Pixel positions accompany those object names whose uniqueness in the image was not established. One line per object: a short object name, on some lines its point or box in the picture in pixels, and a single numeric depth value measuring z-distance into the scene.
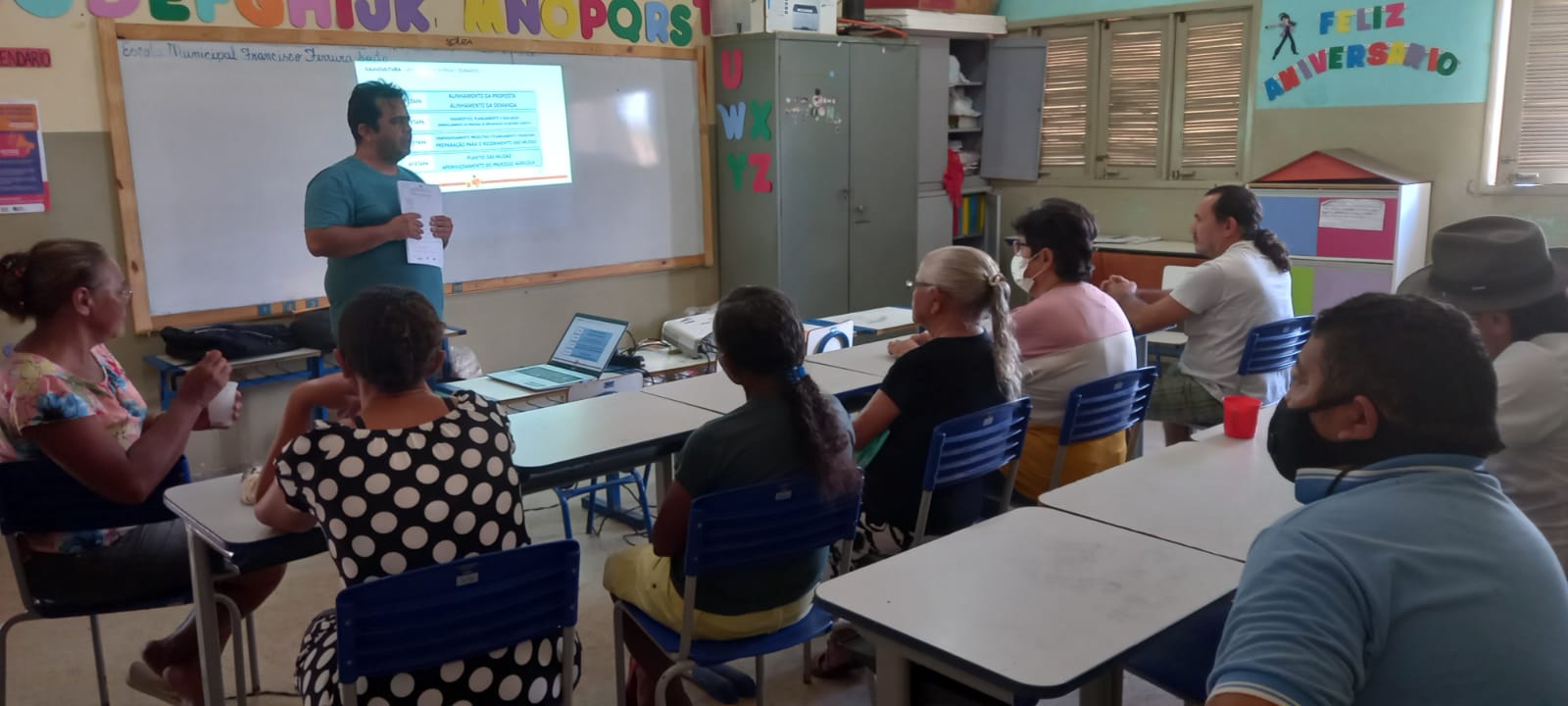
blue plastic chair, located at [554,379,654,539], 3.72
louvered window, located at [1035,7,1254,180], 6.21
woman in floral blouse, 2.19
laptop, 3.78
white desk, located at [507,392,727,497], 2.46
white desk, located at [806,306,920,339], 4.51
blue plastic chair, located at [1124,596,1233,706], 1.85
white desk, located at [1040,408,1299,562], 1.91
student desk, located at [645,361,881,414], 2.96
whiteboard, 4.24
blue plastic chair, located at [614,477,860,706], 1.99
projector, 4.57
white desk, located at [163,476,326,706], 1.98
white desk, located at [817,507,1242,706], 1.44
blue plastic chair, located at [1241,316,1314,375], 3.51
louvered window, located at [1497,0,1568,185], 5.04
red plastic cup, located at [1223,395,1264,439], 2.49
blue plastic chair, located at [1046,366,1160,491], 2.79
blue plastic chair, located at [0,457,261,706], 2.21
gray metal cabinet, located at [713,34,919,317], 5.84
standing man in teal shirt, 3.27
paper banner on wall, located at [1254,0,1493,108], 5.23
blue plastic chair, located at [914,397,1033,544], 2.42
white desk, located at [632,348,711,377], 4.30
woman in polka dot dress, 1.70
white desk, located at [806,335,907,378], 3.38
